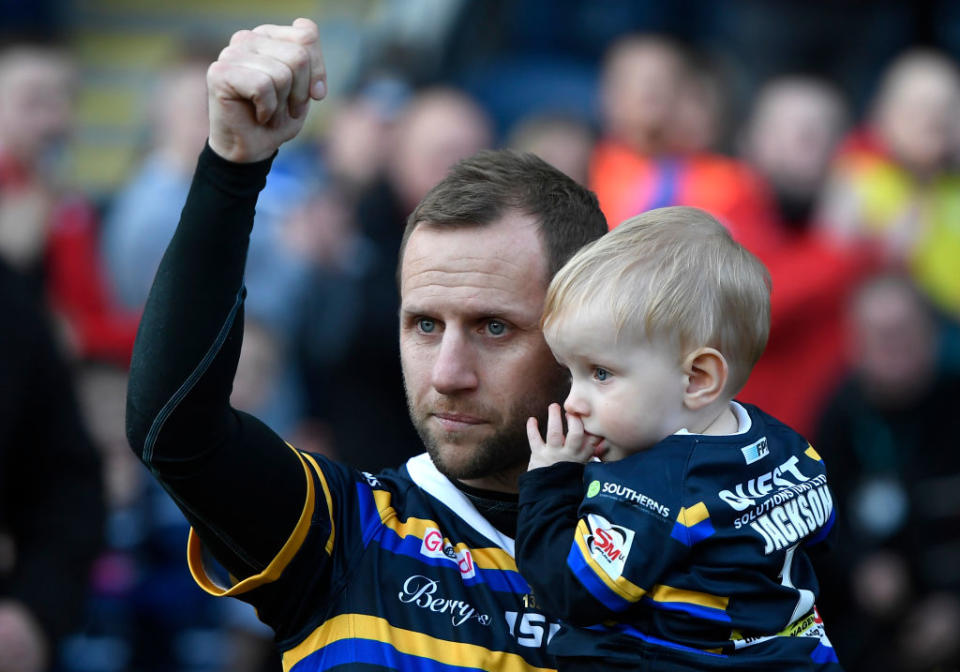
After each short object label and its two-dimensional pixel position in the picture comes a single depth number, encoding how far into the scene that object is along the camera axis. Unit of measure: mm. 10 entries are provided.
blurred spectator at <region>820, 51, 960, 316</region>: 12008
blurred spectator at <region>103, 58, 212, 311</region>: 11547
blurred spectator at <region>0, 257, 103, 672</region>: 8125
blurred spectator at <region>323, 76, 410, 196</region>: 12352
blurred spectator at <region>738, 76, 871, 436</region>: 10883
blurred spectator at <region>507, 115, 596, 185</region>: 11375
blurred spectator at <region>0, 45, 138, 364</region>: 11039
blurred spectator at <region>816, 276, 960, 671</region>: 10453
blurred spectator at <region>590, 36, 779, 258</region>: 10531
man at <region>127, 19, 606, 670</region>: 4430
